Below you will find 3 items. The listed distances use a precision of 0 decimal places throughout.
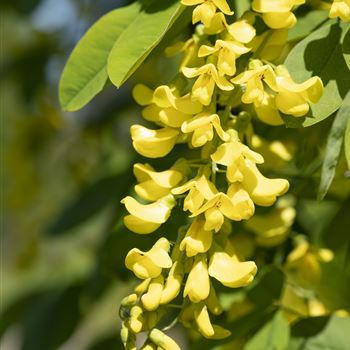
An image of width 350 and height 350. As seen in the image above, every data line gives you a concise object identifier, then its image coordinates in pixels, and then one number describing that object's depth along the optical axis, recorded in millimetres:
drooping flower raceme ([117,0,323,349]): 526
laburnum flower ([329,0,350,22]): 533
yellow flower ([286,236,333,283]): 640
